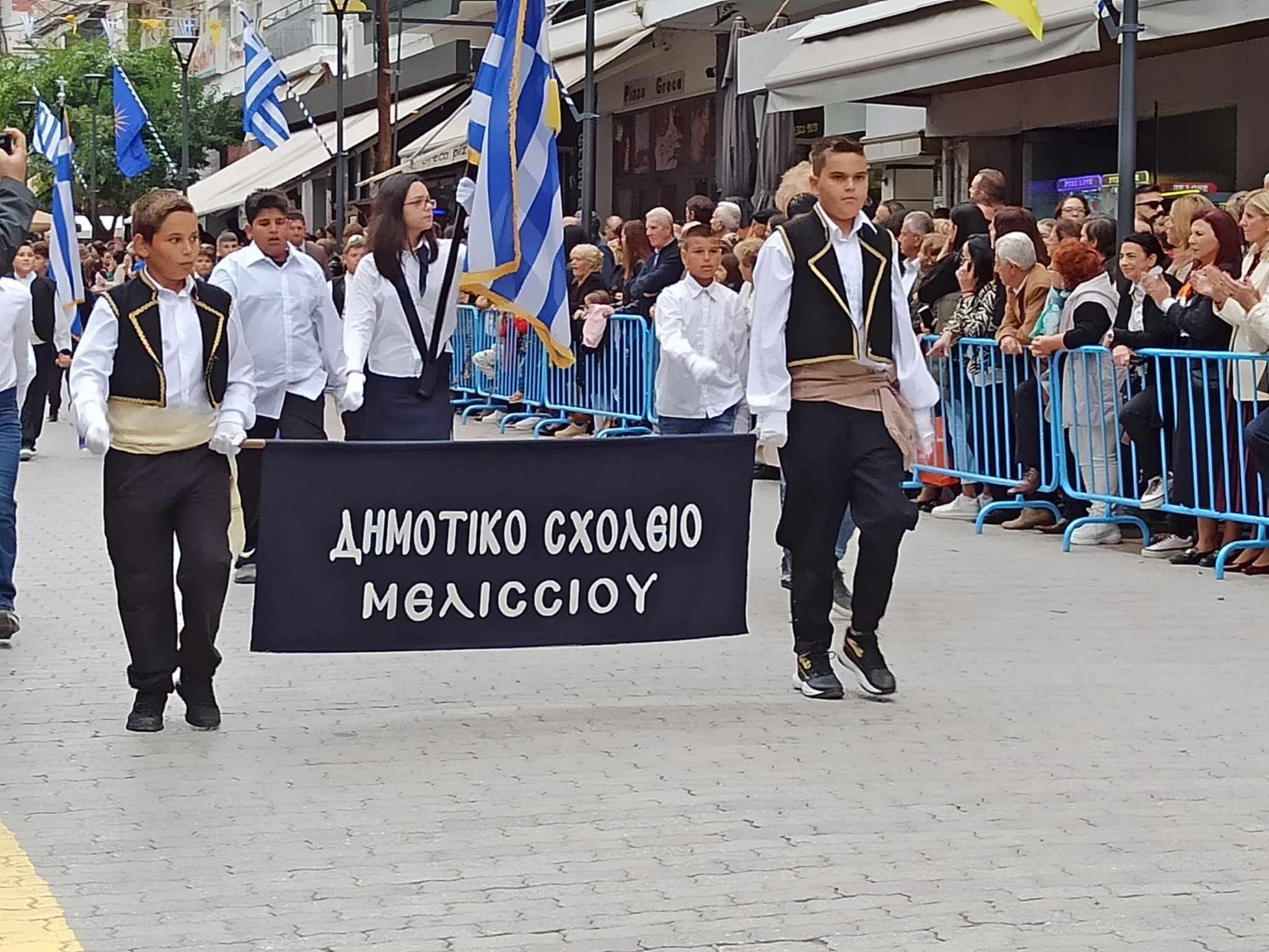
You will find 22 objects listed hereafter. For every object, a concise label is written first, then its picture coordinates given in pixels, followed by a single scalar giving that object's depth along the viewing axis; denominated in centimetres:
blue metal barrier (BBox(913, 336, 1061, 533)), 1244
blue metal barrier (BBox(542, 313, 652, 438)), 1700
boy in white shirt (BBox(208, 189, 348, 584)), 996
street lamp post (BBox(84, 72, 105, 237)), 4920
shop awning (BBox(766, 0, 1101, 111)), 1350
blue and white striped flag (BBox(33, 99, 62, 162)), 2514
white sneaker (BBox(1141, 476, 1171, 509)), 1144
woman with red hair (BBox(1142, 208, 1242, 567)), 1098
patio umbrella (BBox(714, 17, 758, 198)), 2217
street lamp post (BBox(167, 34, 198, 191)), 3856
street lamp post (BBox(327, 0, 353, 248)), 3092
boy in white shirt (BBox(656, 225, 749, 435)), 998
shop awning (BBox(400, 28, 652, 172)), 2784
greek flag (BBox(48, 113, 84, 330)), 1633
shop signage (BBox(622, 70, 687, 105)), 2980
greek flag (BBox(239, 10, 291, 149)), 3148
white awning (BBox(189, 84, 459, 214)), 3784
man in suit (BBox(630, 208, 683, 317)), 1568
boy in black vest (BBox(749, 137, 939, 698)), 754
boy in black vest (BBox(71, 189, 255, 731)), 704
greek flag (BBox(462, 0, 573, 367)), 887
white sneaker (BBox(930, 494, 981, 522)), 1334
